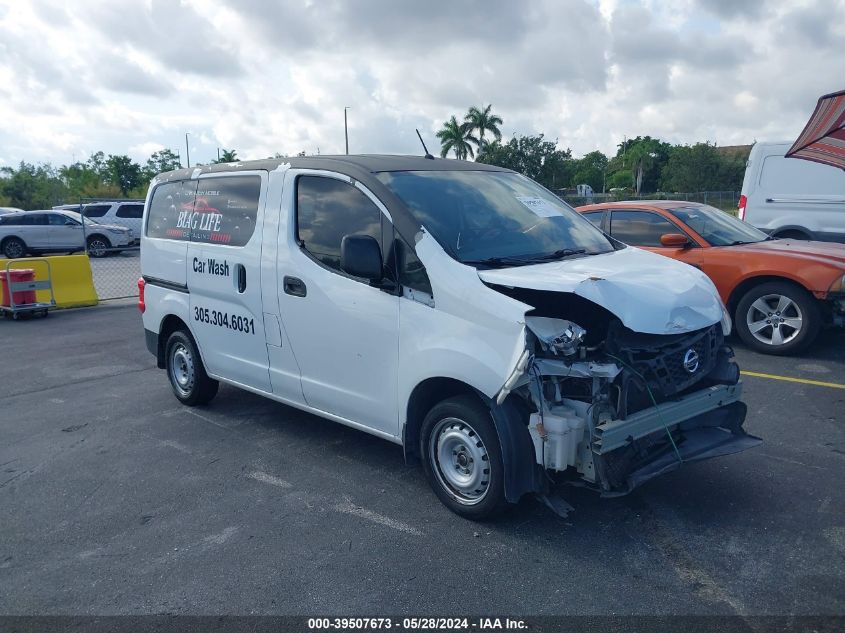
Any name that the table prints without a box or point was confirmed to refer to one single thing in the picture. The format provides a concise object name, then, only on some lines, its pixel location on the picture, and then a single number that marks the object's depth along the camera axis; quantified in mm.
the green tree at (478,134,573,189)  48438
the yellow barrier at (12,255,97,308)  12172
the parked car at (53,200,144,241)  24781
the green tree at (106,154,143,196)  52416
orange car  7285
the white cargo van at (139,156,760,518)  3576
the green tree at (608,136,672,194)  68875
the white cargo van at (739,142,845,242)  11359
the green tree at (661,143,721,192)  50938
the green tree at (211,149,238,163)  47962
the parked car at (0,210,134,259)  22219
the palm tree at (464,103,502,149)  62281
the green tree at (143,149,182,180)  56281
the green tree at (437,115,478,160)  62438
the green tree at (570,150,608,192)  85688
